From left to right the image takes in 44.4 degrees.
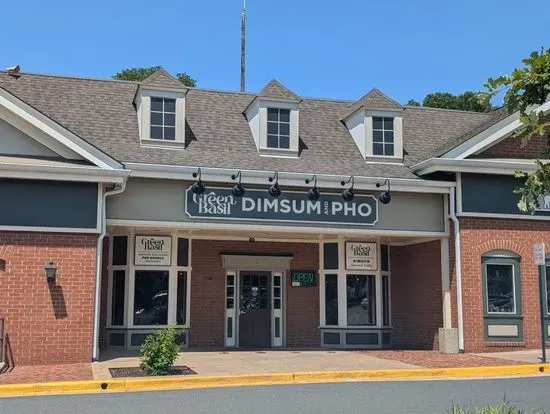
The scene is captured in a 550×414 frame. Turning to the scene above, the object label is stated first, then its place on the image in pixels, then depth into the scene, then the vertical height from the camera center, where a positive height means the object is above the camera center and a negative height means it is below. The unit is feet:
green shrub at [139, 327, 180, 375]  39.93 -3.73
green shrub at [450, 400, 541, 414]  21.02 -3.76
